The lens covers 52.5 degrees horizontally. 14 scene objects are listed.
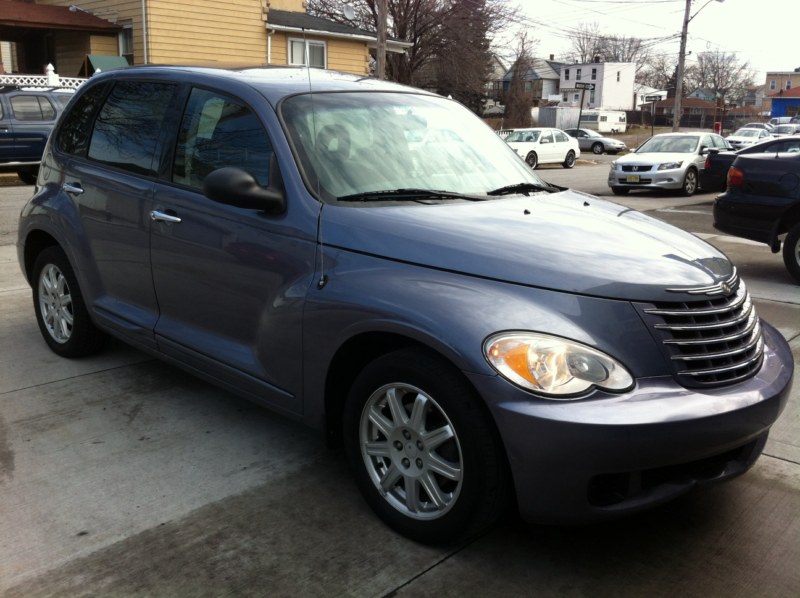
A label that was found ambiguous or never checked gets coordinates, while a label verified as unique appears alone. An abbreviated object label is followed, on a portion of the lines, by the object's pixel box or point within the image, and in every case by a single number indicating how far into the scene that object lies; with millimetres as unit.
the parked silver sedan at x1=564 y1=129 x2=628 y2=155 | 43344
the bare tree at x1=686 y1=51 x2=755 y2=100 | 111000
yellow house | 22844
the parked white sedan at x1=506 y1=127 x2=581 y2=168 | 29297
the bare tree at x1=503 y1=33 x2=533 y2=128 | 55244
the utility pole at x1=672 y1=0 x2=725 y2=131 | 36688
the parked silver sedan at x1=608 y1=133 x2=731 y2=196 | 17344
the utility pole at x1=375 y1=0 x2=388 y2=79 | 22500
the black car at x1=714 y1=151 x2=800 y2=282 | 7926
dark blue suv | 16422
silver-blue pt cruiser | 2664
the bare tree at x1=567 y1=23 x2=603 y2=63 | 102938
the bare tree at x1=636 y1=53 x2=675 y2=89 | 112312
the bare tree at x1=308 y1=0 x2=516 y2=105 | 45062
